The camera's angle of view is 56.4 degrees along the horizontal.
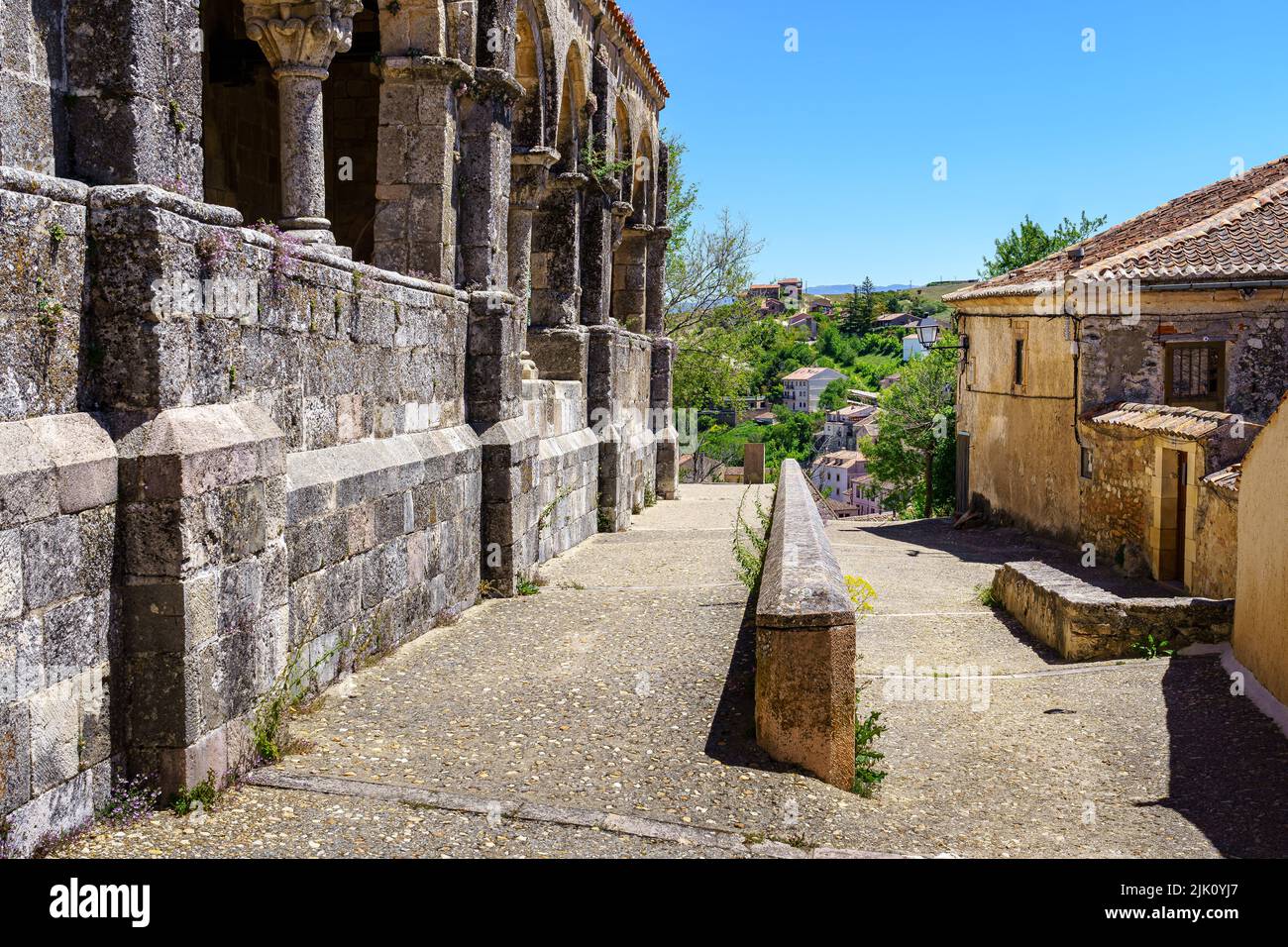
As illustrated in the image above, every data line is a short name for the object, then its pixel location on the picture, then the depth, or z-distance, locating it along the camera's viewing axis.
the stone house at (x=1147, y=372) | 13.62
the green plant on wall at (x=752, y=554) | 9.52
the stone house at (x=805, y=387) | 106.06
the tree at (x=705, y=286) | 31.64
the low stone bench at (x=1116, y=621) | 9.33
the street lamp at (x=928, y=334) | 22.56
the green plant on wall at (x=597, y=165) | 14.34
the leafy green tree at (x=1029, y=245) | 37.19
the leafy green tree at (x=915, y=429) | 28.41
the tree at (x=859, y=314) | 121.81
